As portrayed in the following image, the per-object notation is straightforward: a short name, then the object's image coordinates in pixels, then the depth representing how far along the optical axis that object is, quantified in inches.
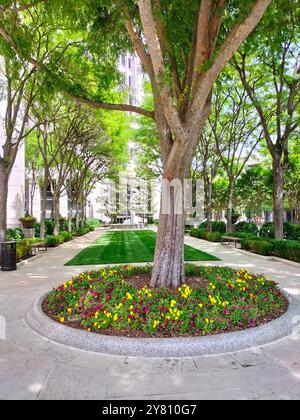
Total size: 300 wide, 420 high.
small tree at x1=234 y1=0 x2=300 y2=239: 486.6
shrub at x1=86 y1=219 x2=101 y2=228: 1885.3
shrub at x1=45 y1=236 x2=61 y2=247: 734.7
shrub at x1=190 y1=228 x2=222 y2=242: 837.8
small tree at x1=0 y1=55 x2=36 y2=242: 485.1
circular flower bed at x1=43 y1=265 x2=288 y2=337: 181.8
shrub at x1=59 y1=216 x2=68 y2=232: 1206.1
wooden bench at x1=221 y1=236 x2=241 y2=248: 681.0
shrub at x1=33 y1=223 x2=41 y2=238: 968.8
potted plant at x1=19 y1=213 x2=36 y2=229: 869.8
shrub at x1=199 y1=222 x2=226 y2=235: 1046.4
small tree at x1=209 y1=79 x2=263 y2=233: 695.7
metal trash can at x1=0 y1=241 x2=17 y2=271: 434.0
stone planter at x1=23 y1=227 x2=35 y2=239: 867.4
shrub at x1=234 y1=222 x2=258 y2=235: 986.8
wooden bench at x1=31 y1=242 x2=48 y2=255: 599.3
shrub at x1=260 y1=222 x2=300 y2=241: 788.6
